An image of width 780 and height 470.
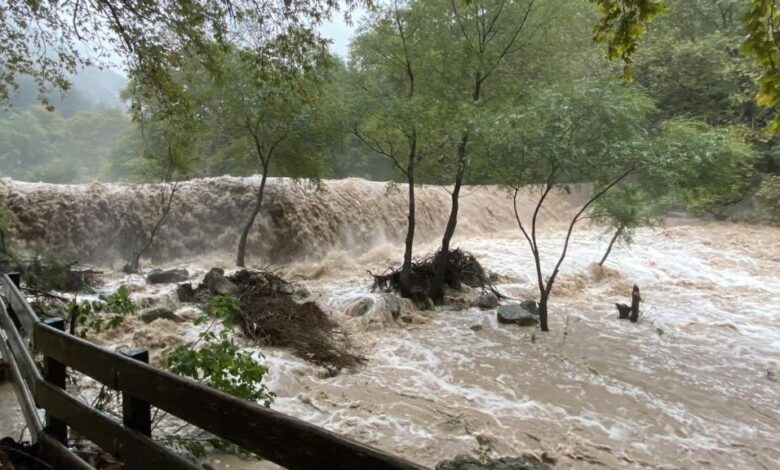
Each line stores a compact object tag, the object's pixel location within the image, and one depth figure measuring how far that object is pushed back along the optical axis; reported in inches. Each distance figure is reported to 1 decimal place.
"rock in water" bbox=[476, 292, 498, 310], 446.9
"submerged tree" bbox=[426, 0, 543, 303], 400.8
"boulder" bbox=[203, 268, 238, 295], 376.8
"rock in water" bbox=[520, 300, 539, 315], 430.3
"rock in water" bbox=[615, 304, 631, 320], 430.6
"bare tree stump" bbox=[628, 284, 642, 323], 416.4
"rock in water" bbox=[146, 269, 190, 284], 420.5
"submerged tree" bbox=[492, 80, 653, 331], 335.0
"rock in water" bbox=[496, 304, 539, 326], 405.1
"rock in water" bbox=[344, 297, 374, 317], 398.0
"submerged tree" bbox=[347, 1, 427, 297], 392.8
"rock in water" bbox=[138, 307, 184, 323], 309.6
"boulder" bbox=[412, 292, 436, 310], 438.9
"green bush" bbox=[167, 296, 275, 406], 147.3
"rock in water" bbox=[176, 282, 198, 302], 369.7
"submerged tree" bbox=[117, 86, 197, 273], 455.5
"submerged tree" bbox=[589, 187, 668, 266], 439.8
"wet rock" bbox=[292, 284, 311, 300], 408.1
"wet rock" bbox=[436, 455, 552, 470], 152.3
